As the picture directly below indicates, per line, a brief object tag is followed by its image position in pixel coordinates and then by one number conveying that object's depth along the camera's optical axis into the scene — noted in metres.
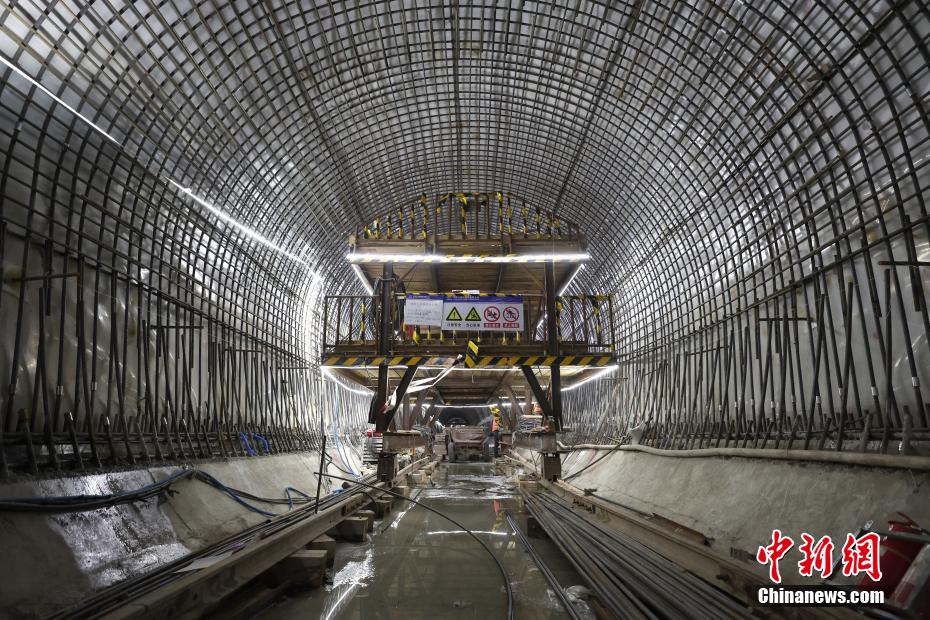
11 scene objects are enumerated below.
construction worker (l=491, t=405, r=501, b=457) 31.75
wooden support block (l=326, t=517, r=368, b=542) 7.33
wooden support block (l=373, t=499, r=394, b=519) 9.56
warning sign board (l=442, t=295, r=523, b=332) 11.58
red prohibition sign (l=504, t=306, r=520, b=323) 11.65
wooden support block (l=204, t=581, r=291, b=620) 4.06
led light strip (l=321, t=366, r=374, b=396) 17.05
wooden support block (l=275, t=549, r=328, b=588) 4.98
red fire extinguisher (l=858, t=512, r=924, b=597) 3.31
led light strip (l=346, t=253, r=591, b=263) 11.66
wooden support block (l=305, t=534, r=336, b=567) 5.71
